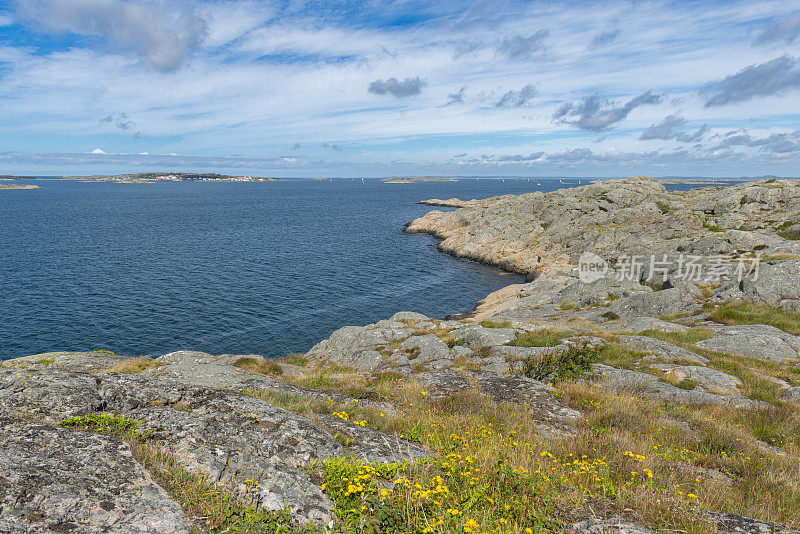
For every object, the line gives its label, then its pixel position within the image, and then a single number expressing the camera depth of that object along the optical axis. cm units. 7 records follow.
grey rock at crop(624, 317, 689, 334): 2520
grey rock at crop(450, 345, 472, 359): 2281
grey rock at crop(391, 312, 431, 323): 3368
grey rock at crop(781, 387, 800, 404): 1458
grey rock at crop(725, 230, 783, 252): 4302
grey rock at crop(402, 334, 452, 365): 2319
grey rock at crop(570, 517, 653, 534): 501
